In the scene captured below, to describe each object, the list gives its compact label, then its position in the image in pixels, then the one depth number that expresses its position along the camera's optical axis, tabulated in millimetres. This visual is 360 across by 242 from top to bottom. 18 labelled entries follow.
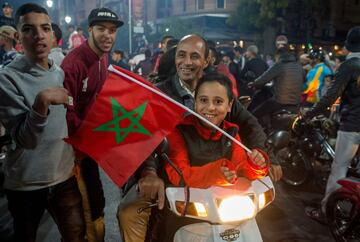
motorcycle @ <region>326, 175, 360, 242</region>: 3707
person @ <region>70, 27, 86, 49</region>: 12050
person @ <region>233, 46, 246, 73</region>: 13273
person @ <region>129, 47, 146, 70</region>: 13236
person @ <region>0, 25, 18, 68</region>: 6676
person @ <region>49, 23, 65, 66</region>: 5346
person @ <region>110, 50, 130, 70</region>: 10609
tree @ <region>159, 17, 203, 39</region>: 33447
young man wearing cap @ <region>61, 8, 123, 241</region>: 3252
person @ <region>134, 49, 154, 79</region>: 9744
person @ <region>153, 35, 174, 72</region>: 7395
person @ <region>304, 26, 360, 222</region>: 4430
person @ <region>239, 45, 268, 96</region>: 9542
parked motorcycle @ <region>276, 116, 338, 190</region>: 5566
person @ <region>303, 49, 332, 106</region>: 9445
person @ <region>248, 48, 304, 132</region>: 6949
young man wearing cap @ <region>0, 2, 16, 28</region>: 8414
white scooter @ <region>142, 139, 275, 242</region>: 2223
